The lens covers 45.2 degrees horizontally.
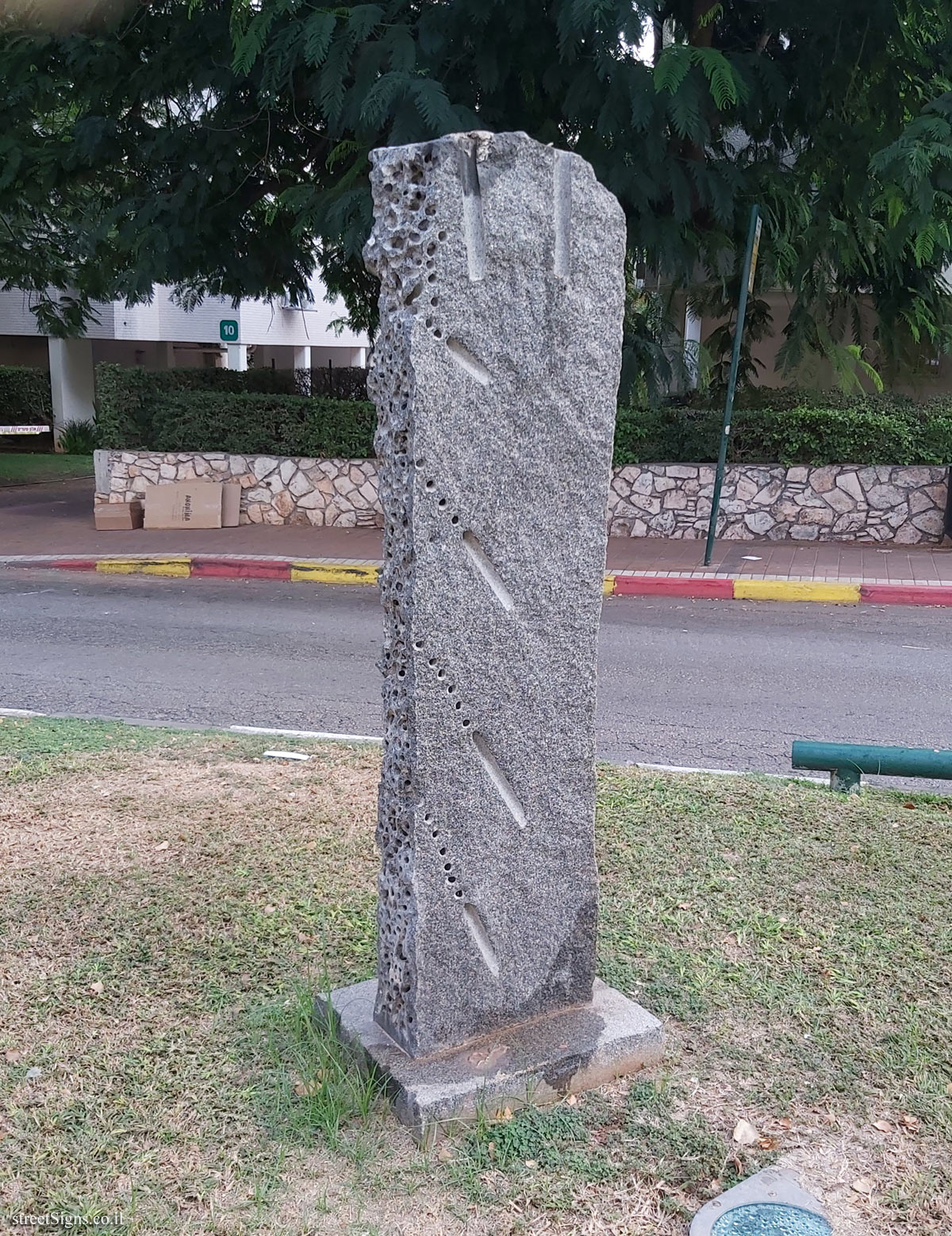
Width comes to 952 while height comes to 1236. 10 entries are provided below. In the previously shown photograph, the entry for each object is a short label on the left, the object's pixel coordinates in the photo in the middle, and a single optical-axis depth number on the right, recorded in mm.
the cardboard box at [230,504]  14695
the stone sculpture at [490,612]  2789
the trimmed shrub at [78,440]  25828
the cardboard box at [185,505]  14523
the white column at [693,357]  13922
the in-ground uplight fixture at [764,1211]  2613
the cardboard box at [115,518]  14703
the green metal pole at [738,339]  10781
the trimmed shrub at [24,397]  27672
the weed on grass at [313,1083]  2916
